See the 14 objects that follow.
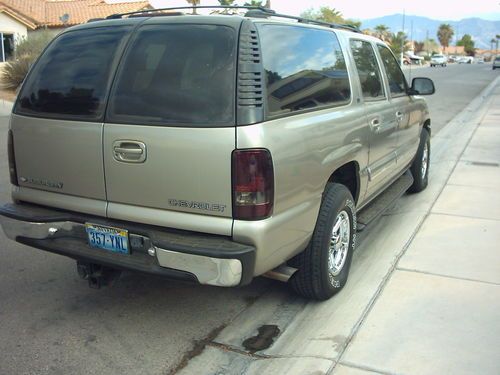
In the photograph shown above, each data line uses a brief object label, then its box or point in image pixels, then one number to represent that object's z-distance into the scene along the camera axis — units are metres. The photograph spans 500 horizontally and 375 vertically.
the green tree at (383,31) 90.49
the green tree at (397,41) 81.62
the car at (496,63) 61.55
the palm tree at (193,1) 44.36
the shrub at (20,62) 22.31
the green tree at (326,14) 66.51
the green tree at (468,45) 154.25
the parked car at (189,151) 3.03
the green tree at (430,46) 129.48
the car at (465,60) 105.53
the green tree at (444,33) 143.62
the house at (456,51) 152.31
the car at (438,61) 75.12
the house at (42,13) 30.84
